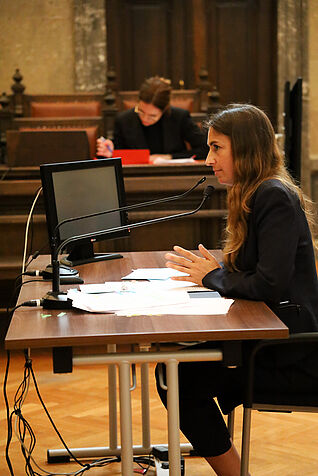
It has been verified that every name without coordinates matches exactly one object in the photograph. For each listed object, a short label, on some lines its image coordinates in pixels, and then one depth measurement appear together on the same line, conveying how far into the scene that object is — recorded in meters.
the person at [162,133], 12.70
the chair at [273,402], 4.77
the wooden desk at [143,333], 4.26
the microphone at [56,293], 4.94
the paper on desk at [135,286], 5.41
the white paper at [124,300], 4.85
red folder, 10.65
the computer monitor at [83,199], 6.66
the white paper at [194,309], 4.73
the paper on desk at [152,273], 5.92
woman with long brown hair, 4.88
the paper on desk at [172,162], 10.46
